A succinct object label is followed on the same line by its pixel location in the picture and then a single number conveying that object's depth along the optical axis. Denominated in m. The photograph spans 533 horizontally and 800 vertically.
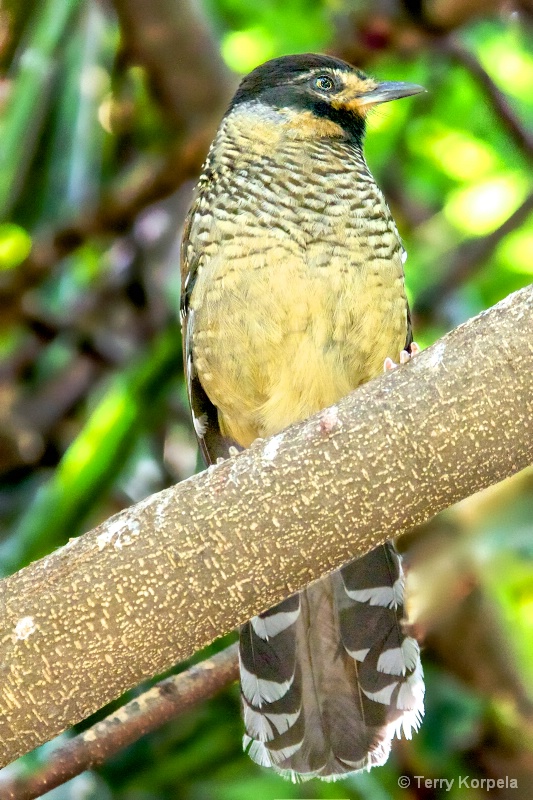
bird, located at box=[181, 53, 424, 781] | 4.82
